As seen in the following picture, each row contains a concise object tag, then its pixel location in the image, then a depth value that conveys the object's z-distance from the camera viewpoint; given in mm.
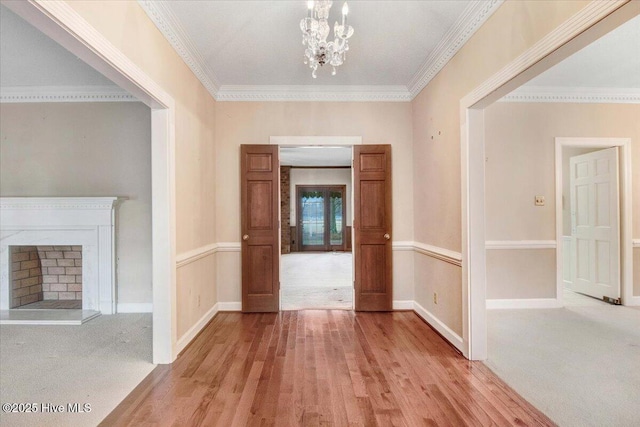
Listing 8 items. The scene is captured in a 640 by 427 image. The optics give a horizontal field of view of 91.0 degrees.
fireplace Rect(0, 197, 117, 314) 3920
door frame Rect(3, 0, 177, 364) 2656
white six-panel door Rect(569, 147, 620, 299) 4316
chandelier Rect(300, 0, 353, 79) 2146
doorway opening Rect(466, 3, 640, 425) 3535
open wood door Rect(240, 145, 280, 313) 4055
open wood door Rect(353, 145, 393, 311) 4082
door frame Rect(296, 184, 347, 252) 10602
